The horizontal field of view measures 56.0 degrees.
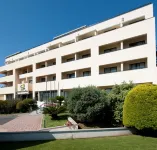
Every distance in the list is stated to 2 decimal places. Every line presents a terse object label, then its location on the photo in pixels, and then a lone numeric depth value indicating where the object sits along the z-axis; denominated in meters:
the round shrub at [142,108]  8.61
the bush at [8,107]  20.17
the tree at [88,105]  10.53
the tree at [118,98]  10.81
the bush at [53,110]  12.47
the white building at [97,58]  17.65
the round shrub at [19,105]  20.06
